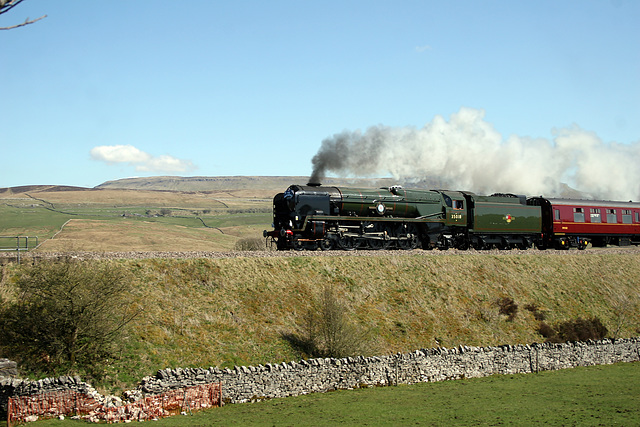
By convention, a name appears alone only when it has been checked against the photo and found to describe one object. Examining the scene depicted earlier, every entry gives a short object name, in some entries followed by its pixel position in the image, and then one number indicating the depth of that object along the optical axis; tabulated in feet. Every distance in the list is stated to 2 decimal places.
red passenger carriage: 162.61
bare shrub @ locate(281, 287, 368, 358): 80.84
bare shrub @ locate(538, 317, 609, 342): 108.88
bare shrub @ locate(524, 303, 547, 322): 113.52
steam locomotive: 116.26
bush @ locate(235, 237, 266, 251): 201.92
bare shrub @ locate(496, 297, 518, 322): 110.93
